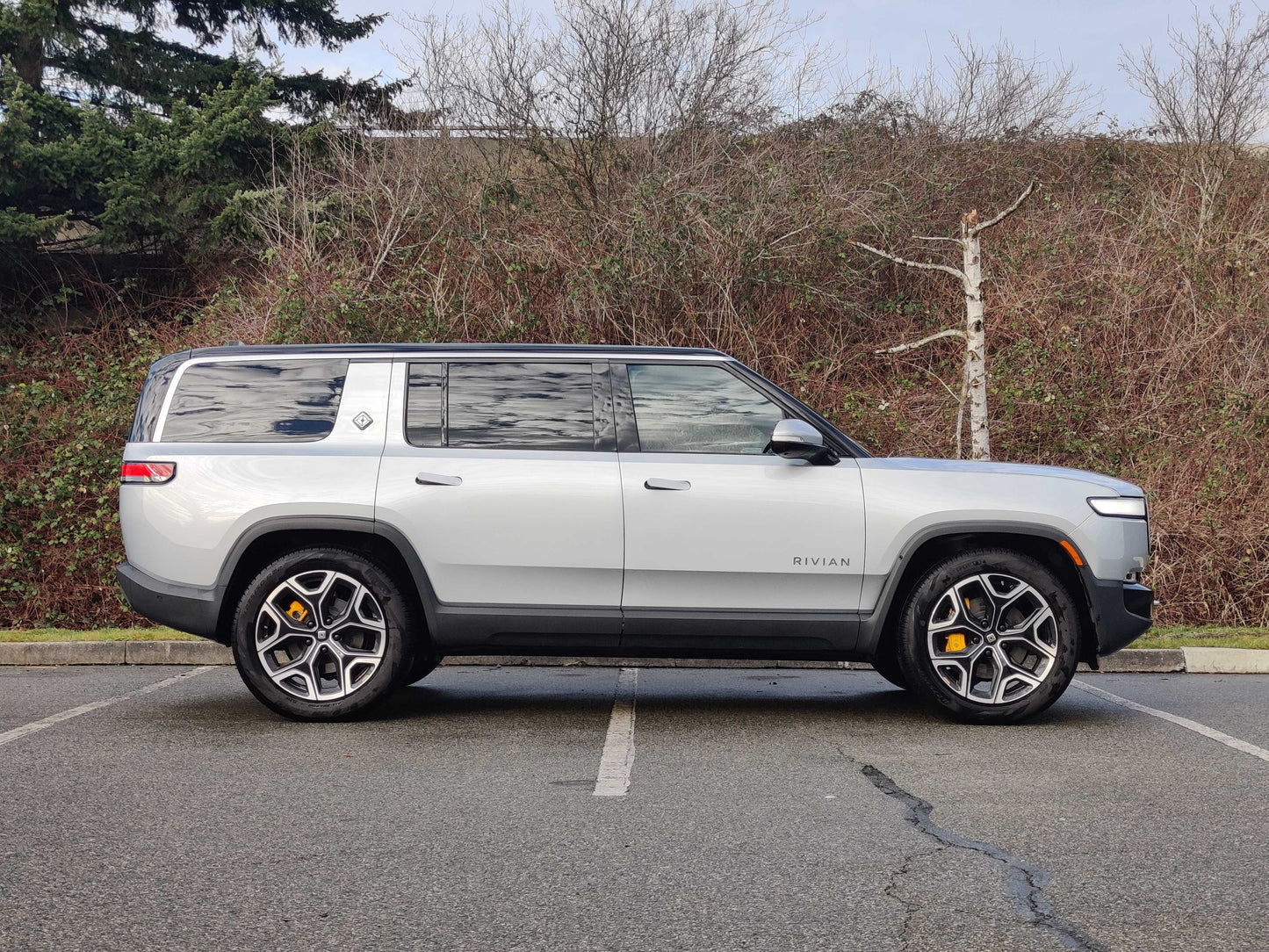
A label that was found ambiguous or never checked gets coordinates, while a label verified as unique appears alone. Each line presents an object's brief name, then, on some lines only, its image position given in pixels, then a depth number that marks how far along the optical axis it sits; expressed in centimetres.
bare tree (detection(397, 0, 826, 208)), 1670
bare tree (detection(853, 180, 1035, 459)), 1206
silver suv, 656
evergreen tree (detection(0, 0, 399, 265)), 1778
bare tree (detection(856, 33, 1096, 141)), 1895
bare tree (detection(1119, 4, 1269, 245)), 1867
